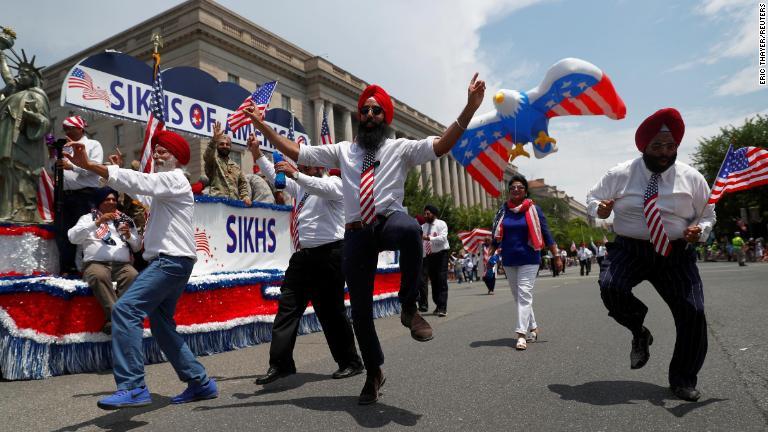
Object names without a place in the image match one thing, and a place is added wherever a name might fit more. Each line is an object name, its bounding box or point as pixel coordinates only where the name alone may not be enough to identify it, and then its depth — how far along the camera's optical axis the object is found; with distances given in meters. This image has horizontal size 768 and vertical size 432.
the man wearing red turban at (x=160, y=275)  3.22
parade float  4.86
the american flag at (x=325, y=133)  10.70
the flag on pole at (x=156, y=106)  7.42
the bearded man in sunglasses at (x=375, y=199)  3.24
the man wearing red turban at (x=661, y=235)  3.38
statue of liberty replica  6.82
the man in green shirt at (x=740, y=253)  25.84
